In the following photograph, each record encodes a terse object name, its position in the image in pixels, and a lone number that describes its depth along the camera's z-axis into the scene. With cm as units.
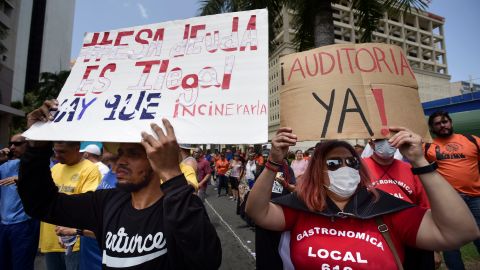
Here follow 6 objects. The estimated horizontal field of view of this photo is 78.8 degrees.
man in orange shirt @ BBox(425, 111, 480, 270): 373
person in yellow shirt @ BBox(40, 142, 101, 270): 303
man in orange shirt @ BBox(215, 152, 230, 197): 1288
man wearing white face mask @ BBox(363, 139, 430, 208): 265
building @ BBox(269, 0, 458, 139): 5353
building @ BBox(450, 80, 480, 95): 2407
